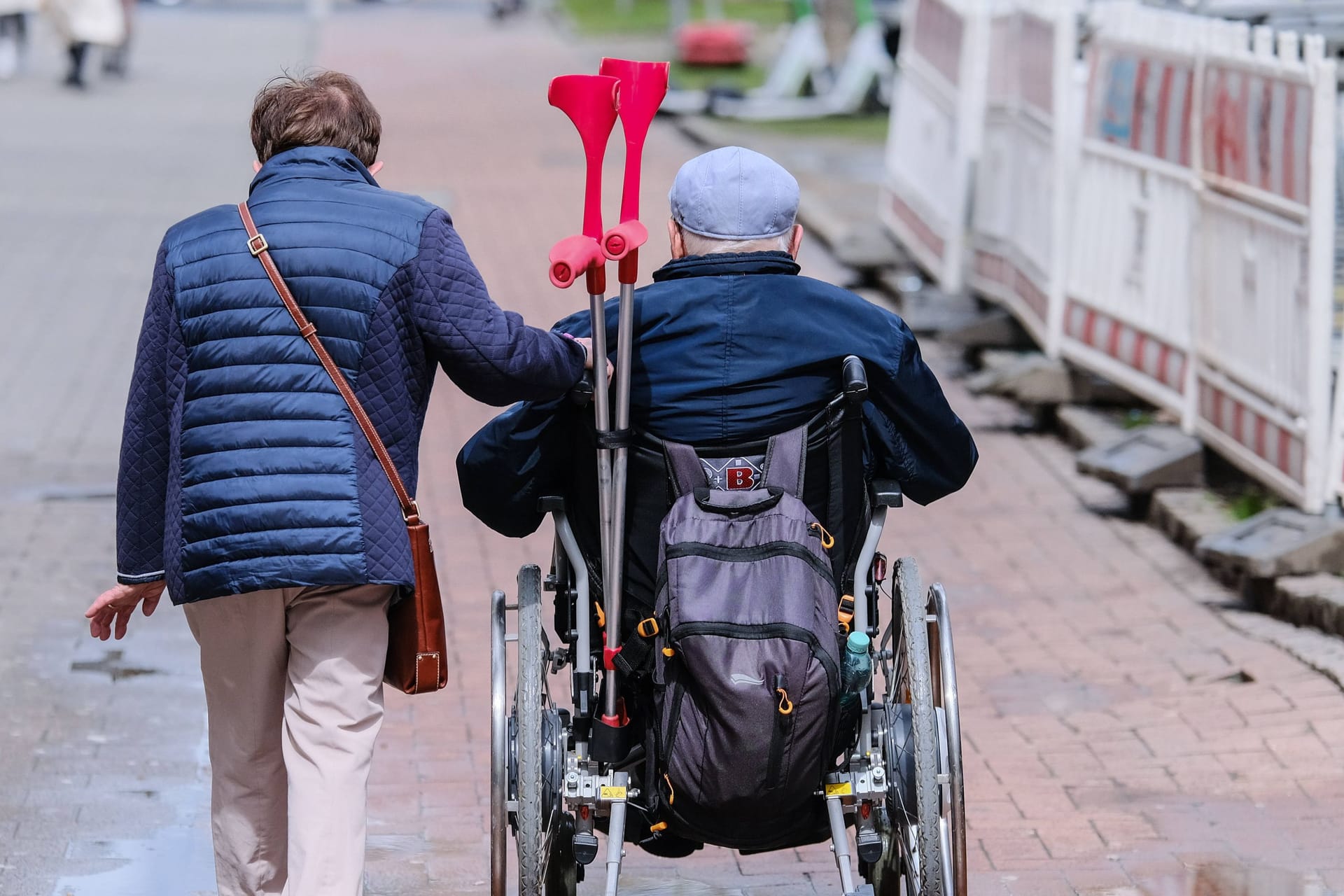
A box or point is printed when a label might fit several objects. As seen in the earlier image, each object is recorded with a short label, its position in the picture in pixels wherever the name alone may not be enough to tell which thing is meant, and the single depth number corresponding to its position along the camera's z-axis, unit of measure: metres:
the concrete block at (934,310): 21.98
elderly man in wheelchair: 7.01
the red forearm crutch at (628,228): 7.03
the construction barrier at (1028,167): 18.75
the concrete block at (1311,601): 12.42
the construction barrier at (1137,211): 16.14
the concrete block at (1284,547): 13.03
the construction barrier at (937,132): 21.91
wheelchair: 7.24
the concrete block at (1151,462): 15.64
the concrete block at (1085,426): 17.56
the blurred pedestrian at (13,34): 49.06
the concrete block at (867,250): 25.25
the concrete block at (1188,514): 14.80
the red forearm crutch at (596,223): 6.98
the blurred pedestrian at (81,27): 46.94
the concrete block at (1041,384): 18.61
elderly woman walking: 6.86
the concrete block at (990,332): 21.16
